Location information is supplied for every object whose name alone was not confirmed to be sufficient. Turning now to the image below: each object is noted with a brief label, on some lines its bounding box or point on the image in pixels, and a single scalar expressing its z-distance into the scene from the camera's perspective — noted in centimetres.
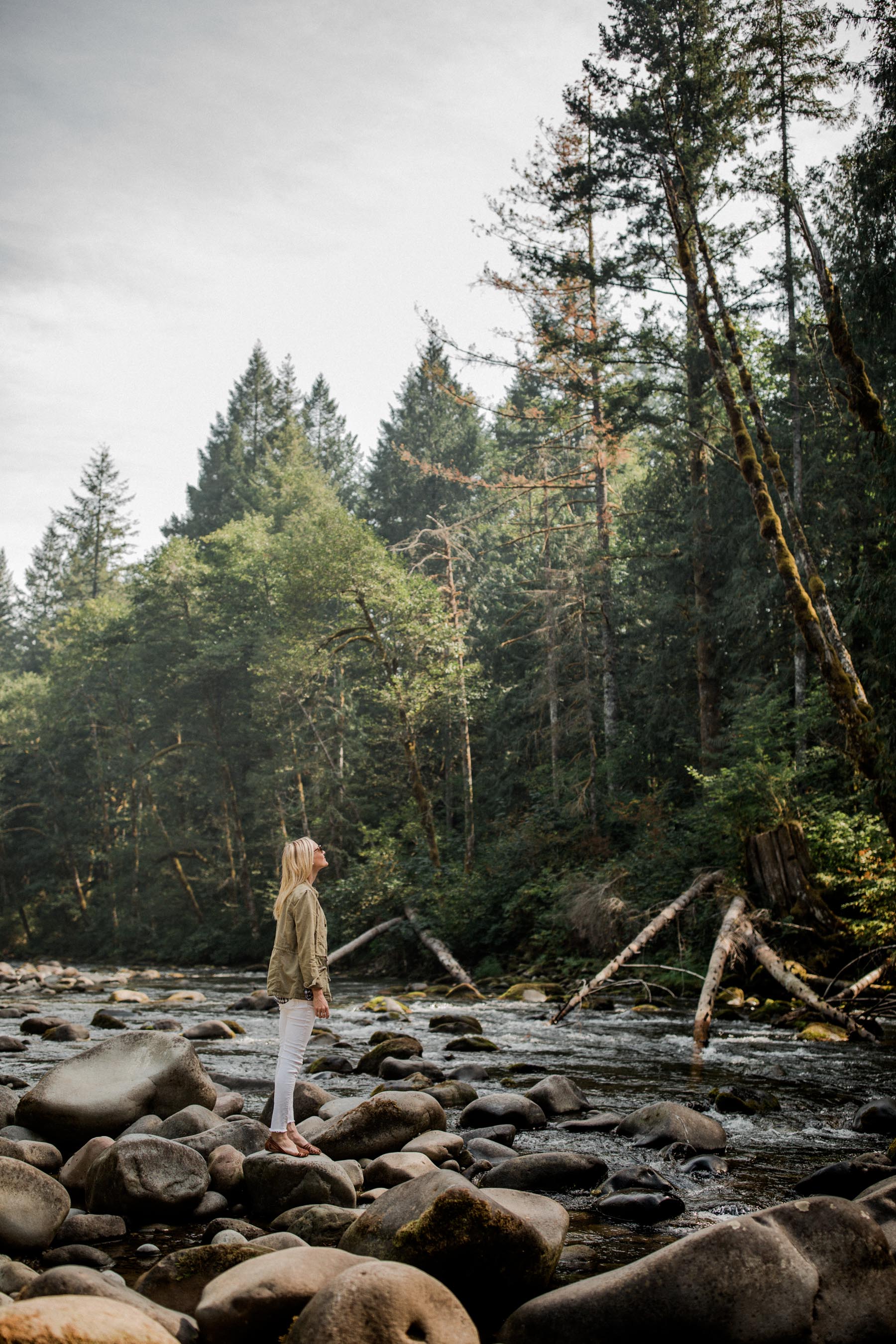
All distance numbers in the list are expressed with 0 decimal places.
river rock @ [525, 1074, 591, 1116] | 696
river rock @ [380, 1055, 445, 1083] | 820
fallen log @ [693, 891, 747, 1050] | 980
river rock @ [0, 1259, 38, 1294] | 348
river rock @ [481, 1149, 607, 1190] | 513
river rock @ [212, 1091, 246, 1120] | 655
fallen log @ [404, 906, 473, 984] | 1847
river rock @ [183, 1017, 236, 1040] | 1104
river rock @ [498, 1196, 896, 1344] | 325
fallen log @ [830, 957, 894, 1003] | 993
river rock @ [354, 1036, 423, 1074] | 873
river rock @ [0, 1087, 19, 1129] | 596
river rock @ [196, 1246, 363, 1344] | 325
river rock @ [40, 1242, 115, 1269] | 404
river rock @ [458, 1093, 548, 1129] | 656
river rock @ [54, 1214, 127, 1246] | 440
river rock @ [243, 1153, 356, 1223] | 479
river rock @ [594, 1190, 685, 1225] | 464
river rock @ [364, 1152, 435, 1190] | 510
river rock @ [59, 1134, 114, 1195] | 508
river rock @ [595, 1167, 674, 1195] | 504
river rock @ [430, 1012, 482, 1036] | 1133
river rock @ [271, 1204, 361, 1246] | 435
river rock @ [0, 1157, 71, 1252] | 413
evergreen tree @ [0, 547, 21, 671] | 7488
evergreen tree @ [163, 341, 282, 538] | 5781
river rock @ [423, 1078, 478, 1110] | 709
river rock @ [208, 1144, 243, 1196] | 504
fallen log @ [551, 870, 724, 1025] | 1081
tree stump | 1259
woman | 552
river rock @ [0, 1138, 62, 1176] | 513
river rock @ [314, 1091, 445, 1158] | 574
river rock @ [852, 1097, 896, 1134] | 634
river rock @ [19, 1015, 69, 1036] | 1134
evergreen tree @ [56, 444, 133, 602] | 5978
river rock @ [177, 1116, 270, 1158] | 548
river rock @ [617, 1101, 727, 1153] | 583
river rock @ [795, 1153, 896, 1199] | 467
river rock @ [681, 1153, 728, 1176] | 535
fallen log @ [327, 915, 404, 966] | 1966
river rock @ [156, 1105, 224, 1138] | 576
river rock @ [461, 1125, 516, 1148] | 605
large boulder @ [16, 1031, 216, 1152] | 575
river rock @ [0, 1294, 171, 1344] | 263
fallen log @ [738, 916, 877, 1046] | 962
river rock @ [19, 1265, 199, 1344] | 317
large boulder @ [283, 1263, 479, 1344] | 295
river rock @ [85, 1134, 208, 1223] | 466
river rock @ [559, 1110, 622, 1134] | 646
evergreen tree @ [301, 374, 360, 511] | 5950
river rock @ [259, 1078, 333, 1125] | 658
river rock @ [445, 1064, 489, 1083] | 825
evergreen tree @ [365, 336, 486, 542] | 4591
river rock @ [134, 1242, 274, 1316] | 362
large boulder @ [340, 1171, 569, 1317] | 365
